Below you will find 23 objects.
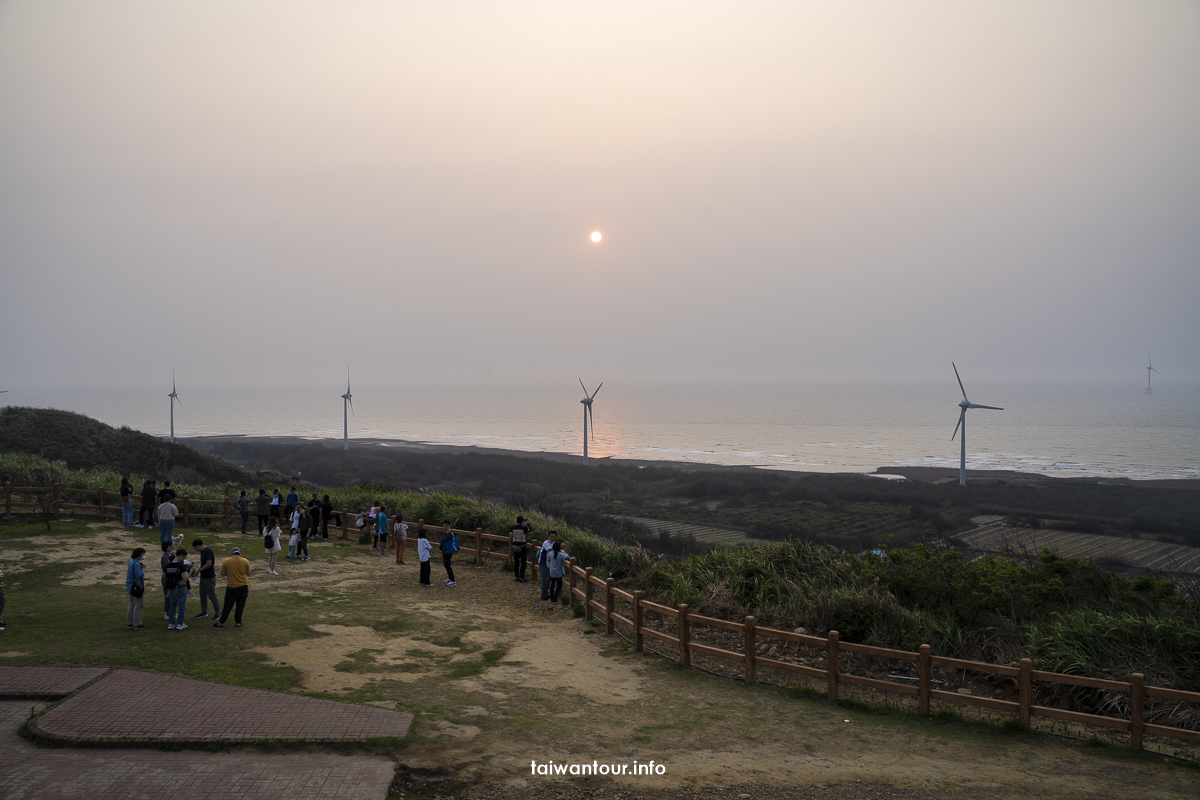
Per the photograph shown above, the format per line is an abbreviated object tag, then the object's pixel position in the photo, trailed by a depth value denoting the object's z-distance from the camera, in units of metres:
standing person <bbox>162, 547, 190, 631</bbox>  12.67
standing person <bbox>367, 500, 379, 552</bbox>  22.42
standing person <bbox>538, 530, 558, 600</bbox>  17.14
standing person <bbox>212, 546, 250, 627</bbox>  13.10
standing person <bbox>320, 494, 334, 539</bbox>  23.95
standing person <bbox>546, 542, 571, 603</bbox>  16.95
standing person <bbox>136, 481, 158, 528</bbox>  22.69
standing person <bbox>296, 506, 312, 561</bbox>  19.95
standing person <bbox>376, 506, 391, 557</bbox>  21.48
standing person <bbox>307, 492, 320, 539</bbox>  23.52
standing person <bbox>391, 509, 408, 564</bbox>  20.77
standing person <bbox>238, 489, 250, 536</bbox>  23.00
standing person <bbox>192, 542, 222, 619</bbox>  13.41
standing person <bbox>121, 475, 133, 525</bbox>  22.48
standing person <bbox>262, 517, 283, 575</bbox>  17.88
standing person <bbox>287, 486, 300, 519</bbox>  22.77
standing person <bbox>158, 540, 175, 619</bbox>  12.80
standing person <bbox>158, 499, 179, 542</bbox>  19.14
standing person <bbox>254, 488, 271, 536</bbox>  23.27
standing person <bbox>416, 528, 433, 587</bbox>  18.03
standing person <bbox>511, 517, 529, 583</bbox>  19.23
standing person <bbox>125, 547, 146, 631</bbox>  12.45
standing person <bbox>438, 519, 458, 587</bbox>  18.42
